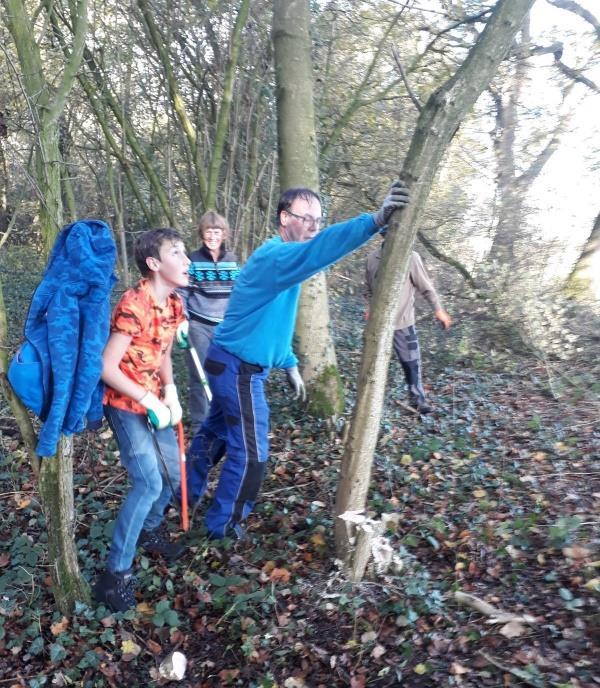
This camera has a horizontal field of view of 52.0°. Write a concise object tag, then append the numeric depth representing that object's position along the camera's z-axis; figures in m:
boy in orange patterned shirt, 3.25
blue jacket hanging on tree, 2.77
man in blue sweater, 3.38
